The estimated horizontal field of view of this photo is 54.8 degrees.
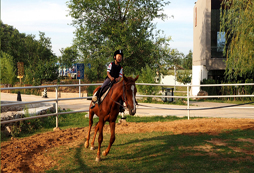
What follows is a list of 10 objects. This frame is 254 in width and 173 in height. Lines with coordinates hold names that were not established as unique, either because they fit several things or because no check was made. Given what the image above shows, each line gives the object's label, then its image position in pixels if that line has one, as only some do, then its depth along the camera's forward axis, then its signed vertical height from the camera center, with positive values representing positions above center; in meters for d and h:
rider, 6.88 +0.25
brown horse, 5.91 -0.57
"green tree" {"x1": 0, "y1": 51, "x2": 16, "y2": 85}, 30.73 +0.74
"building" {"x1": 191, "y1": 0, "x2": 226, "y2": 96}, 26.77 +4.16
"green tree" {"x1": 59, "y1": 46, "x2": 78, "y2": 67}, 47.56 +4.27
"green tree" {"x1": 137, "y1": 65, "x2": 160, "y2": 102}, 21.09 -0.48
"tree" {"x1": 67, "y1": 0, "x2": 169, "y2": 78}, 24.31 +5.05
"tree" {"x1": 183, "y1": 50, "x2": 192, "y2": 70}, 71.56 +5.49
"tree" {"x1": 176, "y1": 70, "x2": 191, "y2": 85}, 51.09 +0.49
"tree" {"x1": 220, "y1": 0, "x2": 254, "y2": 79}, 14.88 +2.65
